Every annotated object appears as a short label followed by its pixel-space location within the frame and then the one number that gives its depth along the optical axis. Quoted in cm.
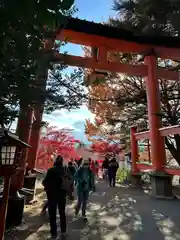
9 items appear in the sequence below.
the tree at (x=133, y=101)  886
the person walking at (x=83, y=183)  397
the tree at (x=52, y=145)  1384
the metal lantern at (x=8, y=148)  248
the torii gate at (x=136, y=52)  604
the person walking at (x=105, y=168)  970
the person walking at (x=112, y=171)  816
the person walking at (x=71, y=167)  665
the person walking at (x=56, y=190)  311
